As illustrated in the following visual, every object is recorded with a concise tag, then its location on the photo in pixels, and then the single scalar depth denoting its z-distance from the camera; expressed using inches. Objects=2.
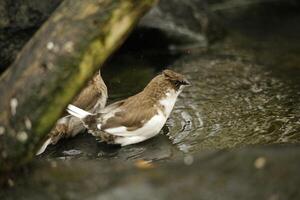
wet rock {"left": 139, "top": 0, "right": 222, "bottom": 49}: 749.9
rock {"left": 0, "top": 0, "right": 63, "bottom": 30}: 633.0
